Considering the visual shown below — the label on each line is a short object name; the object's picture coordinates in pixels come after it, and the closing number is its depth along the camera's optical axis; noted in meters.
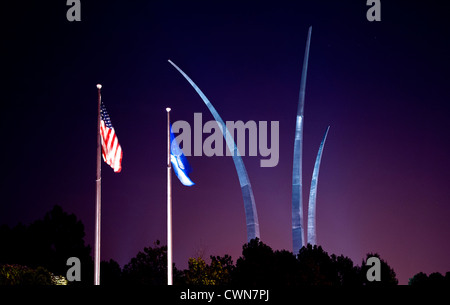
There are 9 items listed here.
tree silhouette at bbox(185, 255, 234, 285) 51.04
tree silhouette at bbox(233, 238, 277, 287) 46.78
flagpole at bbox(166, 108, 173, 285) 27.05
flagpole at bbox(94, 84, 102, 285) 25.44
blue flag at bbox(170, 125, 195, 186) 27.88
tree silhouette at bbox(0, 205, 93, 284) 60.16
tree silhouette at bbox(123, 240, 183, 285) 61.75
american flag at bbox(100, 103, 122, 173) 26.23
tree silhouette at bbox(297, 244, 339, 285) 48.00
